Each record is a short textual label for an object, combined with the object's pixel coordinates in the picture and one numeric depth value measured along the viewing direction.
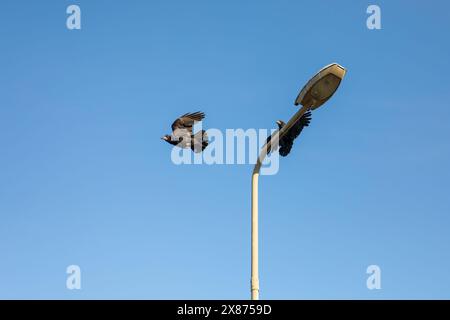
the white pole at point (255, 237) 7.85
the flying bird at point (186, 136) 9.87
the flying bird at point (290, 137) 8.48
